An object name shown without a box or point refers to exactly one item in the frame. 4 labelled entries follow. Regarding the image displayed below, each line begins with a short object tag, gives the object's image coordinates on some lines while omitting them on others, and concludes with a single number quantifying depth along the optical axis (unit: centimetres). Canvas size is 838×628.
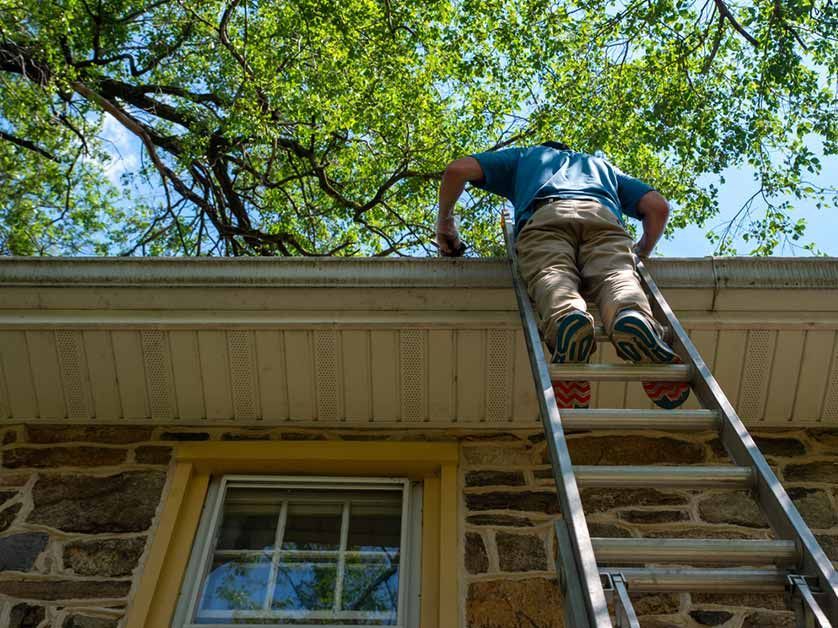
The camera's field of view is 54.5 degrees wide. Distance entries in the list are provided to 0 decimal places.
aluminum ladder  186
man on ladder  277
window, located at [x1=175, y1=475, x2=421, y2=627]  346
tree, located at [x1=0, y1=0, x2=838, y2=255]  846
